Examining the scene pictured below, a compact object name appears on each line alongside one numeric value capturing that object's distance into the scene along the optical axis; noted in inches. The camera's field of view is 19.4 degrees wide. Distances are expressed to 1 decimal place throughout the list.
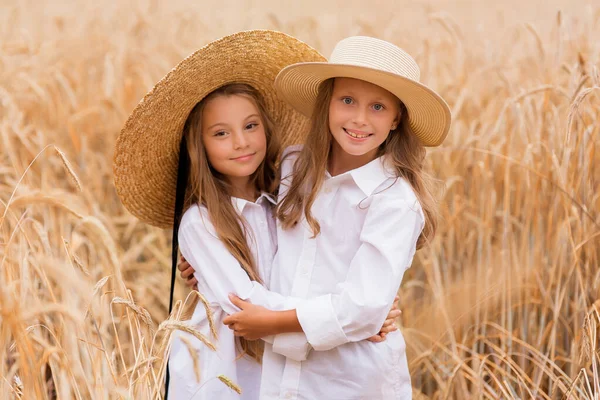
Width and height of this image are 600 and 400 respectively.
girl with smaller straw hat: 117.0
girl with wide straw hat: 121.1
